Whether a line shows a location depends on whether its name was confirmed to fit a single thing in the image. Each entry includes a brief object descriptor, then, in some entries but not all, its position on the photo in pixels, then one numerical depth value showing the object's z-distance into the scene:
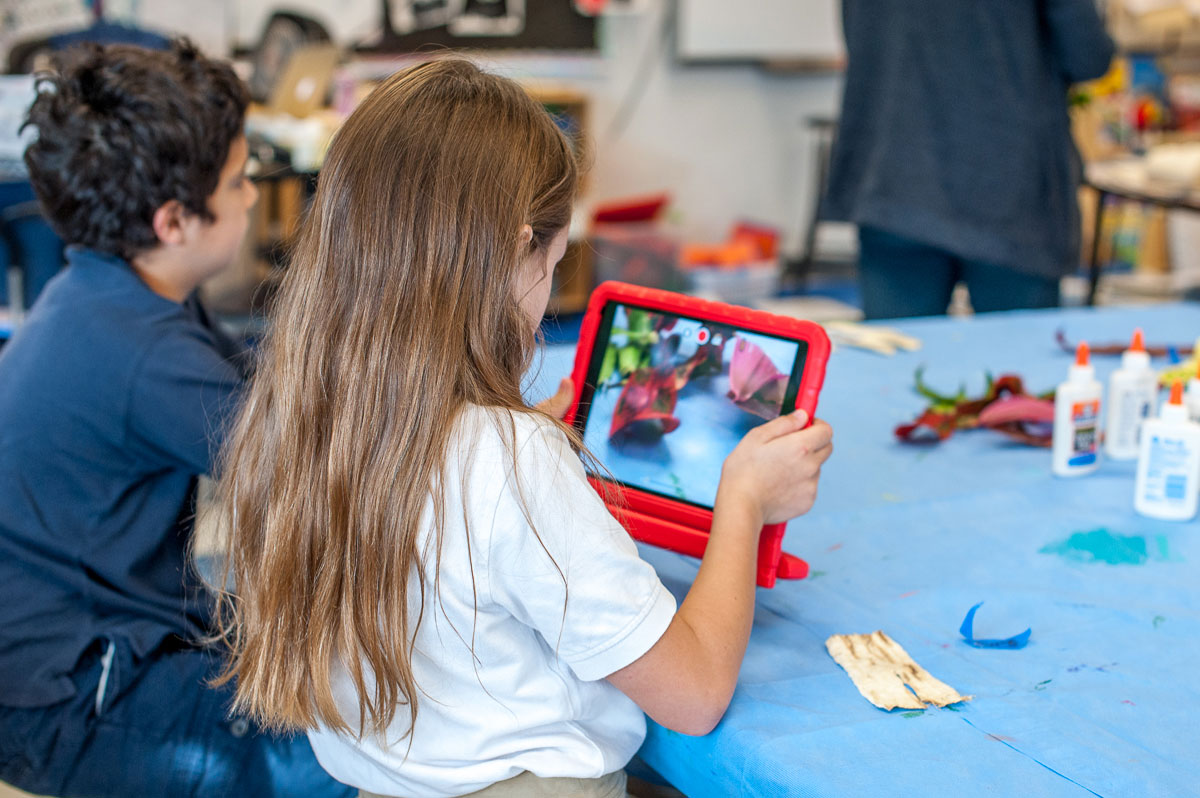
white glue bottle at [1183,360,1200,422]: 1.21
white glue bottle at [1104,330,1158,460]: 1.26
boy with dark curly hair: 0.97
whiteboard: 4.59
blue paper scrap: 0.85
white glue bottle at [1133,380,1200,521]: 1.09
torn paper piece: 0.77
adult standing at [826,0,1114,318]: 1.94
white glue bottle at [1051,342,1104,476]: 1.21
